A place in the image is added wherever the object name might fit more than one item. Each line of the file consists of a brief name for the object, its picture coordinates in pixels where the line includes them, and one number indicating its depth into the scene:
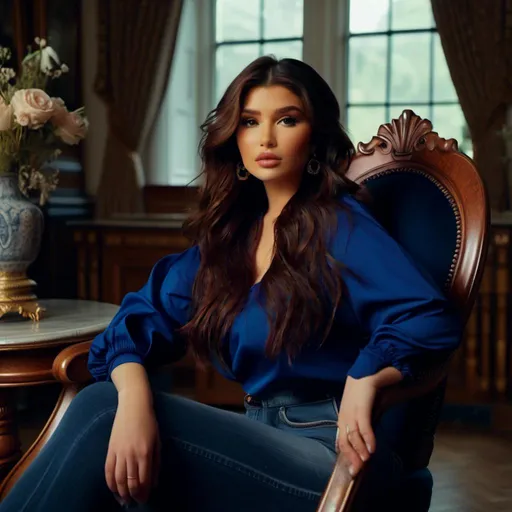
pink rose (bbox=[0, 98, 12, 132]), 2.02
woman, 1.11
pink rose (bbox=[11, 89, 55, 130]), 2.00
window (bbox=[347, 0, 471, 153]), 3.99
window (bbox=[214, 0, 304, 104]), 4.18
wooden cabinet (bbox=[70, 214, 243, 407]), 3.69
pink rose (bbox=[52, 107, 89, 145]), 2.12
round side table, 1.86
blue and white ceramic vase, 2.08
